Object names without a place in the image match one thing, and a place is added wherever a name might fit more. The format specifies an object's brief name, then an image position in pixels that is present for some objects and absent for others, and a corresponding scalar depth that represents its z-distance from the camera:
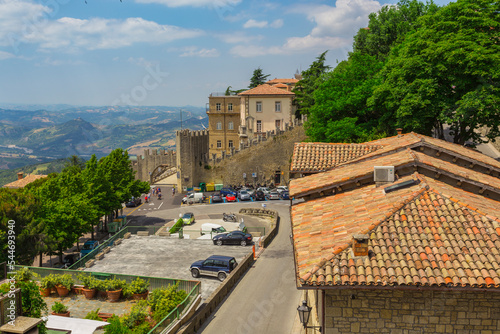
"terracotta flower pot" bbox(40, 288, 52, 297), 21.17
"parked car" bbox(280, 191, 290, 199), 55.60
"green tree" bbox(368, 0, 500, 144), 28.05
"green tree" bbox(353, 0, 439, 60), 46.66
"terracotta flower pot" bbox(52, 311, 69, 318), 18.22
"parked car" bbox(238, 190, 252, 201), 57.09
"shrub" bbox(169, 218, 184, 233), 38.64
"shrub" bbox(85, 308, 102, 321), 16.67
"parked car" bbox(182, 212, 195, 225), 42.34
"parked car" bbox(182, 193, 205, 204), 56.81
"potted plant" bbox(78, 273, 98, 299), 20.77
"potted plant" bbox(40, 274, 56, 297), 21.08
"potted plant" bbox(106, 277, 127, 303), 20.42
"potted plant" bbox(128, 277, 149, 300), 20.44
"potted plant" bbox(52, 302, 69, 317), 18.27
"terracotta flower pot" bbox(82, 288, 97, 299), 20.72
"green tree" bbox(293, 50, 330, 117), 66.12
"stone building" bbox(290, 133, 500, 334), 10.51
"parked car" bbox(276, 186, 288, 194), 57.89
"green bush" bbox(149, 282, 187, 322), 17.62
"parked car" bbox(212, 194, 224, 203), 56.46
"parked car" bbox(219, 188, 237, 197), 59.13
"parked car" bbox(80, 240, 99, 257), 36.09
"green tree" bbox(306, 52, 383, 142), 40.25
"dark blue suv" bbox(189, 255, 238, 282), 25.81
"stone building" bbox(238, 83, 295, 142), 68.12
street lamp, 12.86
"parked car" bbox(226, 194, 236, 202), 57.06
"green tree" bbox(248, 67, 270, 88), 92.12
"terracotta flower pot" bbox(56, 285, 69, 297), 21.16
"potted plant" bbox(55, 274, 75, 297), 21.17
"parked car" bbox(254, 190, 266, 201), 56.69
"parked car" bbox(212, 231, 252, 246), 33.54
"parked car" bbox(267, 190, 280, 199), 56.49
